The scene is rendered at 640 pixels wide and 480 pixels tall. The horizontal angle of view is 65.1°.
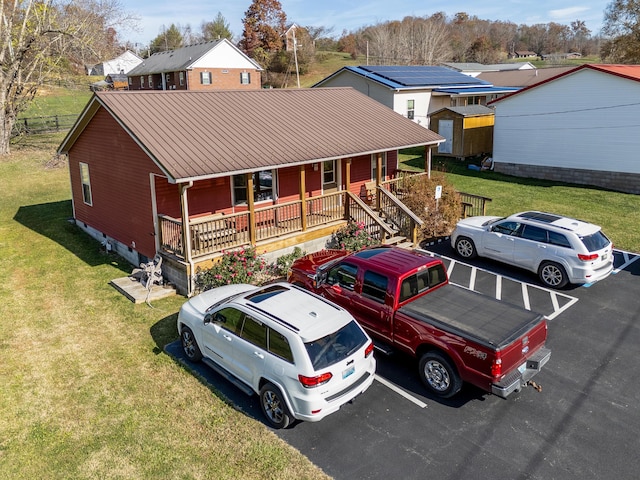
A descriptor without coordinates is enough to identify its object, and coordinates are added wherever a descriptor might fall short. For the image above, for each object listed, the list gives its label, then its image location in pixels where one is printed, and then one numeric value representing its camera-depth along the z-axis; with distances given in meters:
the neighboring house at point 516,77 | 47.97
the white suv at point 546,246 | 13.55
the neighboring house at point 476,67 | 58.26
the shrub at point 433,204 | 18.02
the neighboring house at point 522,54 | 137.57
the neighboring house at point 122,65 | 82.81
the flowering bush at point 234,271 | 13.23
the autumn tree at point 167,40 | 103.50
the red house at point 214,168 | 13.66
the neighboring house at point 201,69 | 59.56
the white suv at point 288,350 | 7.83
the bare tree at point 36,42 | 31.31
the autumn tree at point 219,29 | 99.69
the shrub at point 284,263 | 15.02
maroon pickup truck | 8.38
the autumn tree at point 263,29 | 86.50
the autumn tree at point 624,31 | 45.75
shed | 32.00
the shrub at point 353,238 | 15.99
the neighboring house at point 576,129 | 24.44
